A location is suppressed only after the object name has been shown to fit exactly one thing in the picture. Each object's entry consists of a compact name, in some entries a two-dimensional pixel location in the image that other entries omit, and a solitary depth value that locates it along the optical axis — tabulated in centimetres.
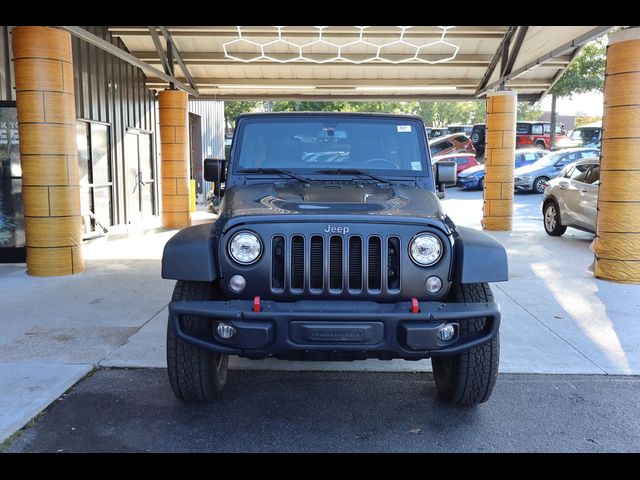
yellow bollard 1662
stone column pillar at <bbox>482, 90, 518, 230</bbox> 1294
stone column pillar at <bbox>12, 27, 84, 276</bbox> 784
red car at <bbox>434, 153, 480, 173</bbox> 2539
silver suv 1073
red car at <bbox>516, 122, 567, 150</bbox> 3294
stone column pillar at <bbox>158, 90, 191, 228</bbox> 1361
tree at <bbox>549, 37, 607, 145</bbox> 2816
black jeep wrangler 333
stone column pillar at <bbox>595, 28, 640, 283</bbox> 766
